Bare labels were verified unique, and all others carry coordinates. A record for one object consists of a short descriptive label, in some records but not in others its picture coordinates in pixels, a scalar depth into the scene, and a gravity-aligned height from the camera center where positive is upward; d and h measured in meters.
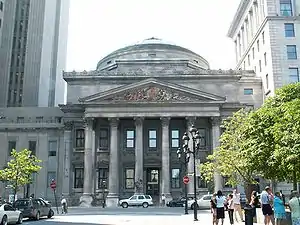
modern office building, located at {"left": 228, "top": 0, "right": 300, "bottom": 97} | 55.41 +20.84
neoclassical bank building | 51.72 +7.86
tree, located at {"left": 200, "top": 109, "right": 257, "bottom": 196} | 36.55 +2.75
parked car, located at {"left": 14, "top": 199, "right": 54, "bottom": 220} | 28.72 -1.64
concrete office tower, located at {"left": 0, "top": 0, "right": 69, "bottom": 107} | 81.19 +27.28
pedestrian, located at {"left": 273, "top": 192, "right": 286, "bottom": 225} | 15.98 -0.96
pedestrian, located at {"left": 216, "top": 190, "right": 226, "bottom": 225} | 19.81 -1.00
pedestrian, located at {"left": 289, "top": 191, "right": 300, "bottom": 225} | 14.92 -0.86
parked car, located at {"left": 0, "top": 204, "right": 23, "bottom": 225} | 23.34 -1.82
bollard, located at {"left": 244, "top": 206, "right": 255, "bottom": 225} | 17.20 -1.29
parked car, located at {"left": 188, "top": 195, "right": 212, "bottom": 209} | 41.02 -1.77
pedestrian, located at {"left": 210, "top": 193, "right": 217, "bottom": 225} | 20.31 -1.14
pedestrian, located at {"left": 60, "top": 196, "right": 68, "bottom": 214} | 38.14 -2.07
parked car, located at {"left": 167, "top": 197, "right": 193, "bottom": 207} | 46.69 -2.02
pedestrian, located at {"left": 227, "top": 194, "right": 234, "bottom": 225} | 21.80 -1.19
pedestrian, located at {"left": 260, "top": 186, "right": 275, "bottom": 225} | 18.05 -1.01
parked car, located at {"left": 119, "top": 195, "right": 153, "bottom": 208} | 45.62 -1.77
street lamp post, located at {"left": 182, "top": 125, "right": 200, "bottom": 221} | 25.84 +3.30
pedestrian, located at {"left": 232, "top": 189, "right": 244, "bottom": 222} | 23.45 -1.14
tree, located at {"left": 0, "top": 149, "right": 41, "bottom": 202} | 46.69 +1.80
